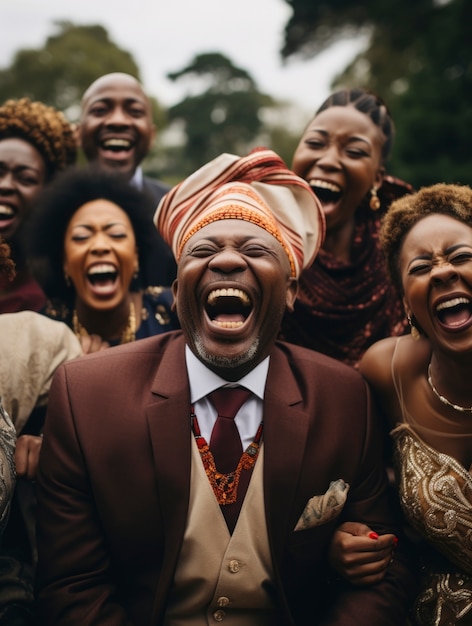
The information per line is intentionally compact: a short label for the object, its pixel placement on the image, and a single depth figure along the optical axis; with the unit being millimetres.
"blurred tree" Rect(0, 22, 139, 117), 33938
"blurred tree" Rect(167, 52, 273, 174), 35938
